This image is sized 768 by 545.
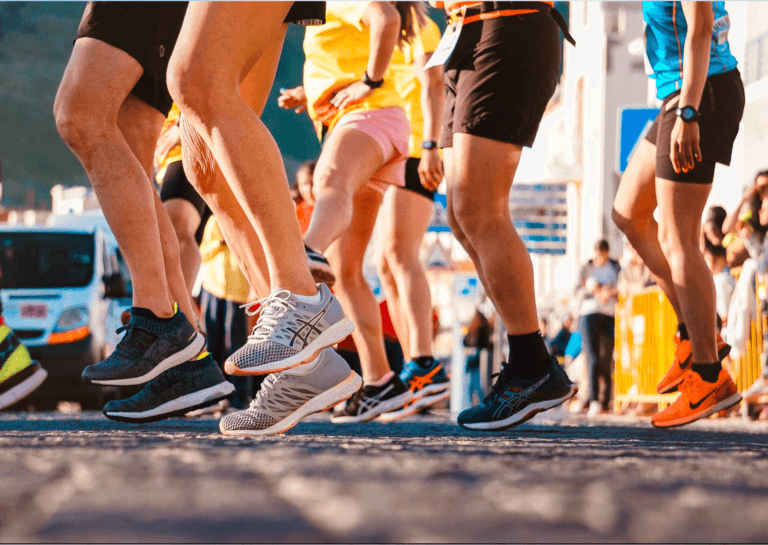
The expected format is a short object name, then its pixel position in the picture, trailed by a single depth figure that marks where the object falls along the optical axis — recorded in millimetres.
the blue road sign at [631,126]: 11898
